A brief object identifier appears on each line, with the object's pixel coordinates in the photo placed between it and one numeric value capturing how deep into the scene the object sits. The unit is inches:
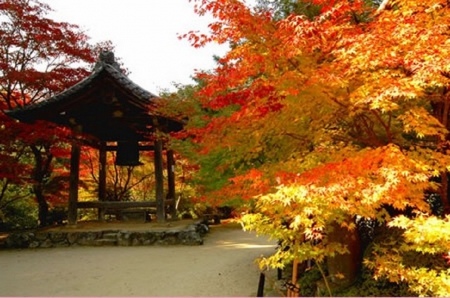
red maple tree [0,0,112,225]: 405.7
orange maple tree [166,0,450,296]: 138.9
